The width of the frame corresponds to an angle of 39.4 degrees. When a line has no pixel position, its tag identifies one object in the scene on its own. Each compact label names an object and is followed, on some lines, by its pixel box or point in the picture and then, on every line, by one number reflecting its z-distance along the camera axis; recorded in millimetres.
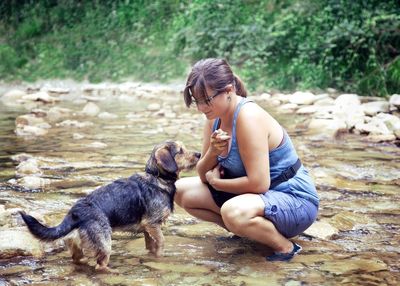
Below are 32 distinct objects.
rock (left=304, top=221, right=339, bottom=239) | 4266
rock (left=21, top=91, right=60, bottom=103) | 14688
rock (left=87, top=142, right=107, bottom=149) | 8062
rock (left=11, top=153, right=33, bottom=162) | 6977
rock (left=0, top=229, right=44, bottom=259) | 3721
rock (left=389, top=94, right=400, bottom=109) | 9523
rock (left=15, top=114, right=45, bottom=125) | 10148
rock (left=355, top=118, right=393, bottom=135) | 8398
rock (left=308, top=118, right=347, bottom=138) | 8711
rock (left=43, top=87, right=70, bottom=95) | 17047
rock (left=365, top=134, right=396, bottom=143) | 8055
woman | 3529
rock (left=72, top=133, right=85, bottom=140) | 8793
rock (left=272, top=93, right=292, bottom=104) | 12367
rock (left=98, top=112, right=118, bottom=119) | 11544
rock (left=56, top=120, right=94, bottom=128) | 10272
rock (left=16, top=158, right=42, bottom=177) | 6180
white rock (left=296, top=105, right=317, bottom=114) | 10831
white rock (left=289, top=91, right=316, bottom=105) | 11883
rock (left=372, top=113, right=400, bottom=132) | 8375
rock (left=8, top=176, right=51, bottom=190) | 5547
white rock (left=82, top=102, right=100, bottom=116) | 12133
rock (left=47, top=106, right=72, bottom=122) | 11252
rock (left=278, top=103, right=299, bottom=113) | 11398
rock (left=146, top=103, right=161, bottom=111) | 12517
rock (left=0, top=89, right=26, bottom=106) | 15264
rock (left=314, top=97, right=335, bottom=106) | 11289
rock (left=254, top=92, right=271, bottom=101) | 13055
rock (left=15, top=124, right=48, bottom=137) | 9188
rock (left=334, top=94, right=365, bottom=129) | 9234
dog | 3471
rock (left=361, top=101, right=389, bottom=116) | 9719
